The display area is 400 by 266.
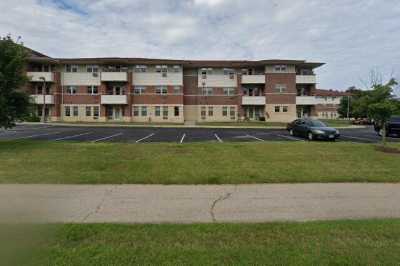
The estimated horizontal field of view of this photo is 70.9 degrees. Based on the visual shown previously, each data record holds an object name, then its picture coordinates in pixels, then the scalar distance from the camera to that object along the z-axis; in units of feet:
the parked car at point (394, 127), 71.67
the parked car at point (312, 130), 60.64
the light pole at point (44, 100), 146.65
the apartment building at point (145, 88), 151.23
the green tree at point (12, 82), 42.50
